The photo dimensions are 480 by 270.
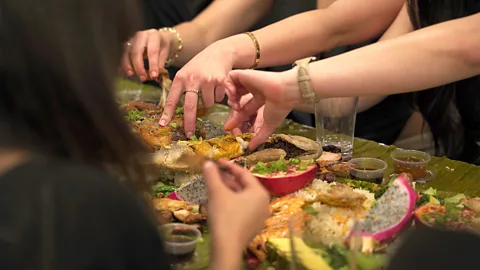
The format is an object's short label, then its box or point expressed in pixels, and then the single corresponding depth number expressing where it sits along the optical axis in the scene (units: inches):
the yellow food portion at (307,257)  37.2
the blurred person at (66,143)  28.8
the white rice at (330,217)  37.4
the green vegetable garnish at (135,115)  73.8
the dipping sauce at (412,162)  61.8
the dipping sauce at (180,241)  46.0
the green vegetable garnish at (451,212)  46.1
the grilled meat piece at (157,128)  65.8
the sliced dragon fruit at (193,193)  55.8
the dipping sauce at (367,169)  59.1
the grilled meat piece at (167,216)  51.0
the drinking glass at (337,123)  67.3
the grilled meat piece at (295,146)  62.0
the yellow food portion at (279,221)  41.8
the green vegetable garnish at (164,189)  58.1
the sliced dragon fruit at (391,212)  40.8
